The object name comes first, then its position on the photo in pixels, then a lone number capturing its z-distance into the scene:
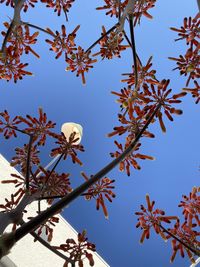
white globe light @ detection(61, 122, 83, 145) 4.34
